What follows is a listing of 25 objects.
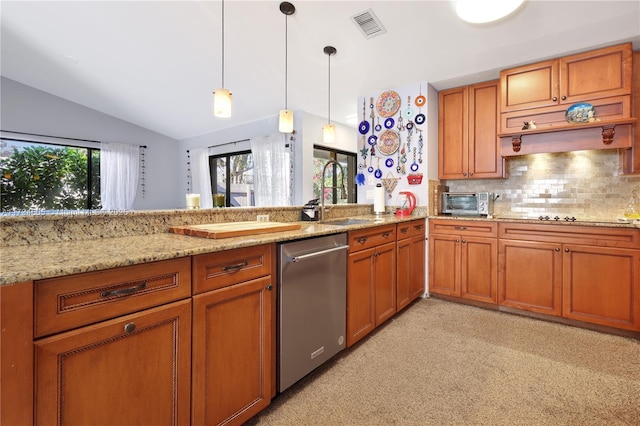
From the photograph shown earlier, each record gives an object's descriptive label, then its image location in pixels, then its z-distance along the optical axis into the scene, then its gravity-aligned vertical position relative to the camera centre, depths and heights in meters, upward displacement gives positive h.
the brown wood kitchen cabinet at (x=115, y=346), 0.81 -0.42
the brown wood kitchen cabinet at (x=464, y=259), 2.84 -0.48
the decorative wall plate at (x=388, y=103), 3.43 +1.25
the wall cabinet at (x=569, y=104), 2.41 +0.93
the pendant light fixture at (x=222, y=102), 2.21 +0.81
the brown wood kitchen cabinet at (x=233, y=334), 1.17 -0.53
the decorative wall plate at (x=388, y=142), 3.43 +0.81
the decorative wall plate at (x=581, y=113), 2.49 +0.83
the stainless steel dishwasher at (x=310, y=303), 1.53 -0.52
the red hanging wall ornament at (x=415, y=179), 3.28 +0.36
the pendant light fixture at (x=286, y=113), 2.49 +0.85
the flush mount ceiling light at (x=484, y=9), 2.10 +1.45
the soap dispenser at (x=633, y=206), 2.62 +0.04
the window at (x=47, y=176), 4.55 +0.57
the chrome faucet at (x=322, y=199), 2.54 +0.10
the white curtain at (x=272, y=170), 4.63 +0.65
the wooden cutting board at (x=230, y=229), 1.43 -0.09
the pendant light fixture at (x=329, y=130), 2.90 +0.79
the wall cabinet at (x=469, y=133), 3.08 +0.84
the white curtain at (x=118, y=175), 5.39 +0.67
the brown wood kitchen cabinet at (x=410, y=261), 2.66 -0.49
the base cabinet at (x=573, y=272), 2.26 -0.50
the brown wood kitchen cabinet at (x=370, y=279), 2.04 -0.51
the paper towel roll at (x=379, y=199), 3.30 +0.13
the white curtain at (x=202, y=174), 5.92 +0.75
